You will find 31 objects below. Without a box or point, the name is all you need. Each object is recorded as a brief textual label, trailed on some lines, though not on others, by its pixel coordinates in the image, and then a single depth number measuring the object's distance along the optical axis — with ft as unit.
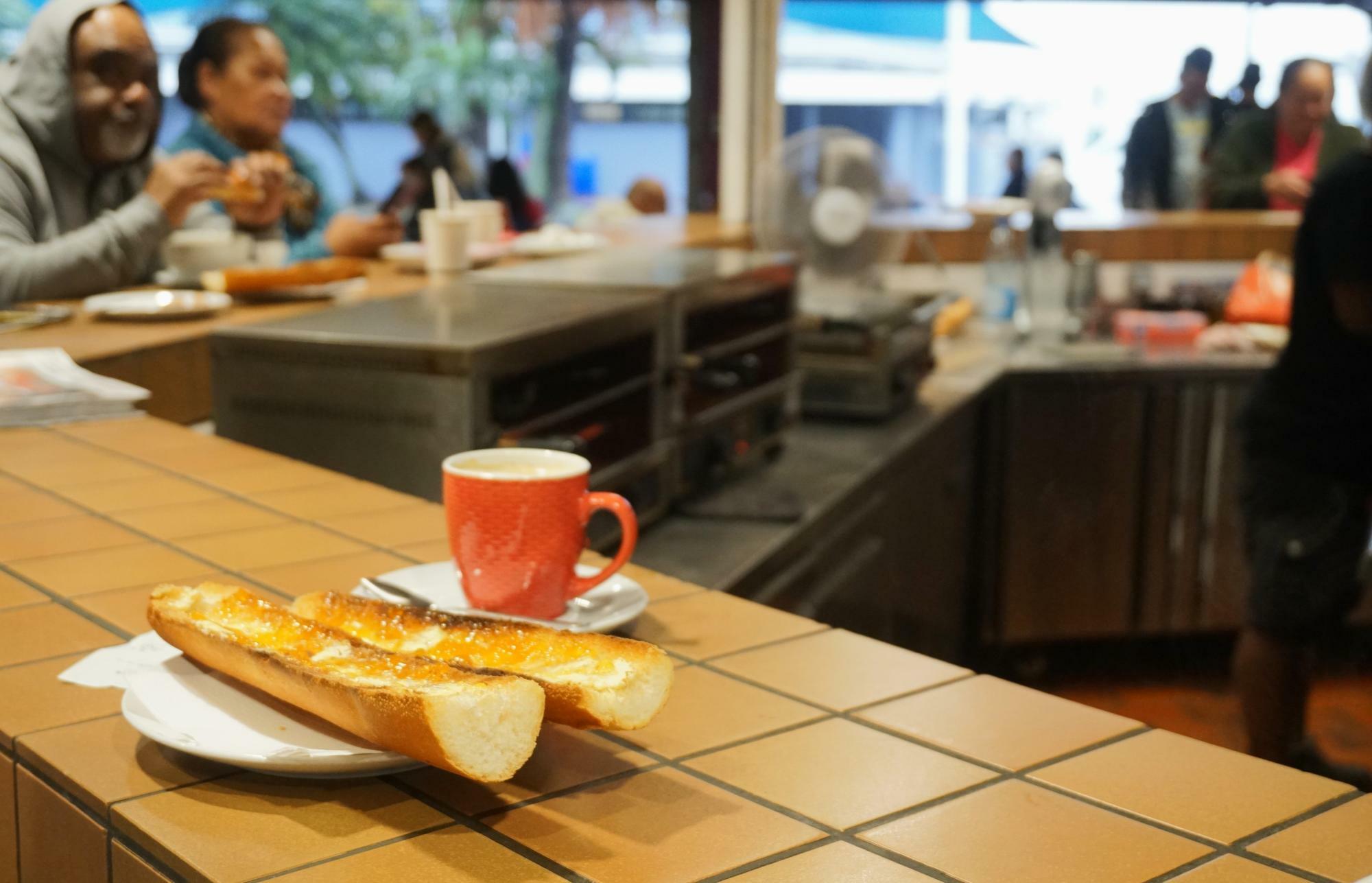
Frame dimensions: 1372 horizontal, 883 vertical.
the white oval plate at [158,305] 6.87
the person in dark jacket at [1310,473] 8.21
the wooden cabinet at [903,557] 8.57
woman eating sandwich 10.44
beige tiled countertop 2.19
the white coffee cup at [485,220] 10.25
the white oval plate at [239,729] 2.38
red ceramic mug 3.09
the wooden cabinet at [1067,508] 13.42
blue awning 23.40
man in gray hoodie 7.69
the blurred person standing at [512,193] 19.20
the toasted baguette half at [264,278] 7.52
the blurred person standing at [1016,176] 22.11
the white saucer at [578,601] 3.15
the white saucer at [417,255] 9.41
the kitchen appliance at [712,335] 7.41
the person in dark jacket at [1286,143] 17.57
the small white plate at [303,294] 7.70
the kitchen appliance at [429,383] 5.58
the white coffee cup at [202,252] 8.25
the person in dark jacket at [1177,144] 19.89
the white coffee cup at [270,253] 8.73
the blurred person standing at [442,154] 17.74
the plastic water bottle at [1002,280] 15.53
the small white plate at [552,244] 10.24
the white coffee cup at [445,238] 8.66
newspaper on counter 5.52
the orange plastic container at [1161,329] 14.37
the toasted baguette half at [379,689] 2.23
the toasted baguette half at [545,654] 2.40
